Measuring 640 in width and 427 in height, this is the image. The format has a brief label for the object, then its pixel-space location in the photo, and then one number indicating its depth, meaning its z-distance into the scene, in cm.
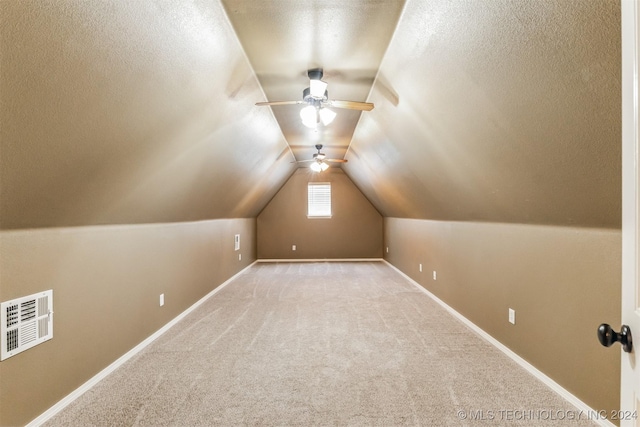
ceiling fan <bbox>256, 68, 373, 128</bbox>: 250
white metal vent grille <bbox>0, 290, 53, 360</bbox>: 176
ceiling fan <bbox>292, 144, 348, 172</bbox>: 513
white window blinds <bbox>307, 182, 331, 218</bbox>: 848
